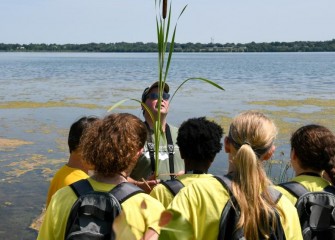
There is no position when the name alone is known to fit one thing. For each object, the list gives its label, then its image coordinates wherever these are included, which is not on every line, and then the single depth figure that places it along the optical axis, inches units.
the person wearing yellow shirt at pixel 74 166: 138.8
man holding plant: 162.2
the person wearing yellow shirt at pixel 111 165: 89.0
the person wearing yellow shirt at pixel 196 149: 116.4
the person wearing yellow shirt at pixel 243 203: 88.6
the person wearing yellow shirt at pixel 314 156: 120.1
